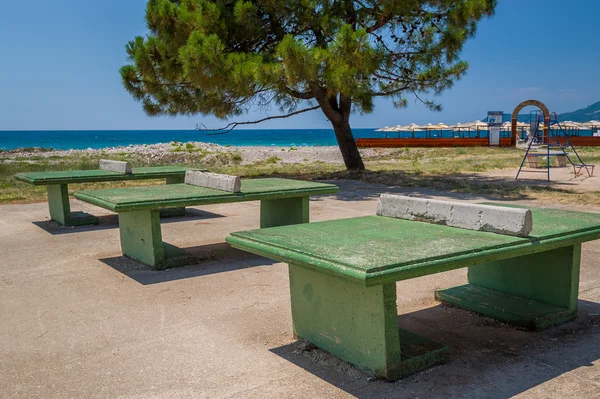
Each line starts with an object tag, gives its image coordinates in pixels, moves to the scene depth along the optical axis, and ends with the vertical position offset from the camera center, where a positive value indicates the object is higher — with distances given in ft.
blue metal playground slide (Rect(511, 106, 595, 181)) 46.58 -4.18
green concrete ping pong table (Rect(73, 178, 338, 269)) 18.94 -2.32
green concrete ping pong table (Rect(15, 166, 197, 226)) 27.40 -1.95
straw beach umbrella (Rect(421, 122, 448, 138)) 130.99 -0.80
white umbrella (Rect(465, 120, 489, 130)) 131.75 -0.91
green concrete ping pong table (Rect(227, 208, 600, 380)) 10.30 -3.06
